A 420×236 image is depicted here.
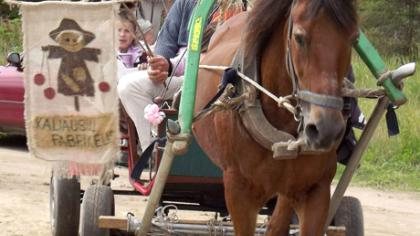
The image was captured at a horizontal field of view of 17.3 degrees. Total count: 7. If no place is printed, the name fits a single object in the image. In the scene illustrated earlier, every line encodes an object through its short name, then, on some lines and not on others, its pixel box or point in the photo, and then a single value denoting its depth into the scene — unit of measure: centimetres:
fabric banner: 691
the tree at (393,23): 3026
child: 997
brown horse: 612
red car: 1716
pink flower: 820
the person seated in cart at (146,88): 877
